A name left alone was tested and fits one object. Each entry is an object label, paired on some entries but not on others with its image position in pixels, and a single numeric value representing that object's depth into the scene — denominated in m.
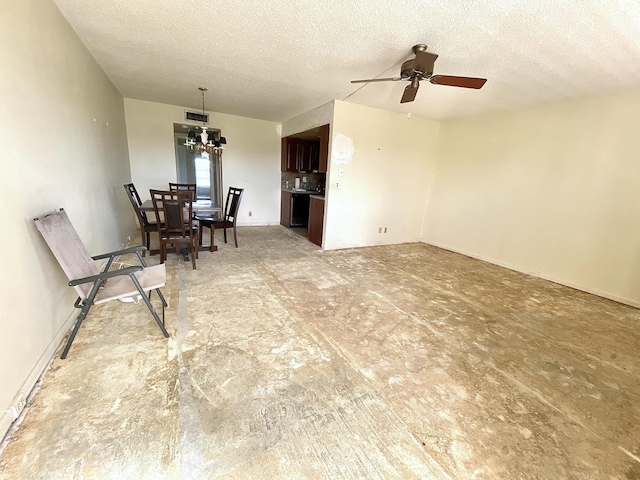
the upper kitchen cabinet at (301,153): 5.68
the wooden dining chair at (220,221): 3.83
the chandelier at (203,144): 4.01
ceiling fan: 2.20
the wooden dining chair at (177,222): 2.96
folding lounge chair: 1.61
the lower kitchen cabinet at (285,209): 5.91
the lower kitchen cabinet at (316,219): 4.62
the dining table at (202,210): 3.52
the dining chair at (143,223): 3.33
